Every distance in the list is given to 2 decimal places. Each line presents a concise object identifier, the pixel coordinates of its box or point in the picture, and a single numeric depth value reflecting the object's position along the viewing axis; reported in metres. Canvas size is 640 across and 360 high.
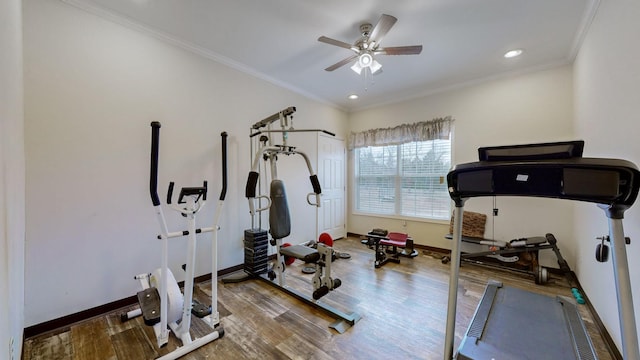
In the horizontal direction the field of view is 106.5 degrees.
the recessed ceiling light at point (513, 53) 2.88
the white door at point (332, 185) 4.58
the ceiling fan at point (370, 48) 2.16
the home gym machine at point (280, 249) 2.36
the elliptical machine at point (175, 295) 1.71
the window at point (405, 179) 4.07
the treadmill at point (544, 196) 0.92
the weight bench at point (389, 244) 3.56
